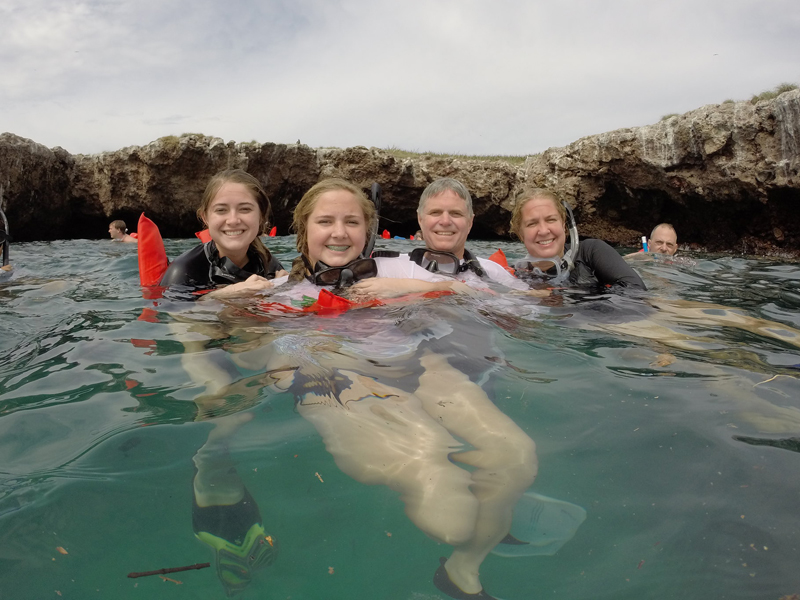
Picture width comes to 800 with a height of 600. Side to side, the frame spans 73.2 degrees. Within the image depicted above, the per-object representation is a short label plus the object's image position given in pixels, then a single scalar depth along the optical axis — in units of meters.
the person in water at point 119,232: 11.70
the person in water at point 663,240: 7.58
